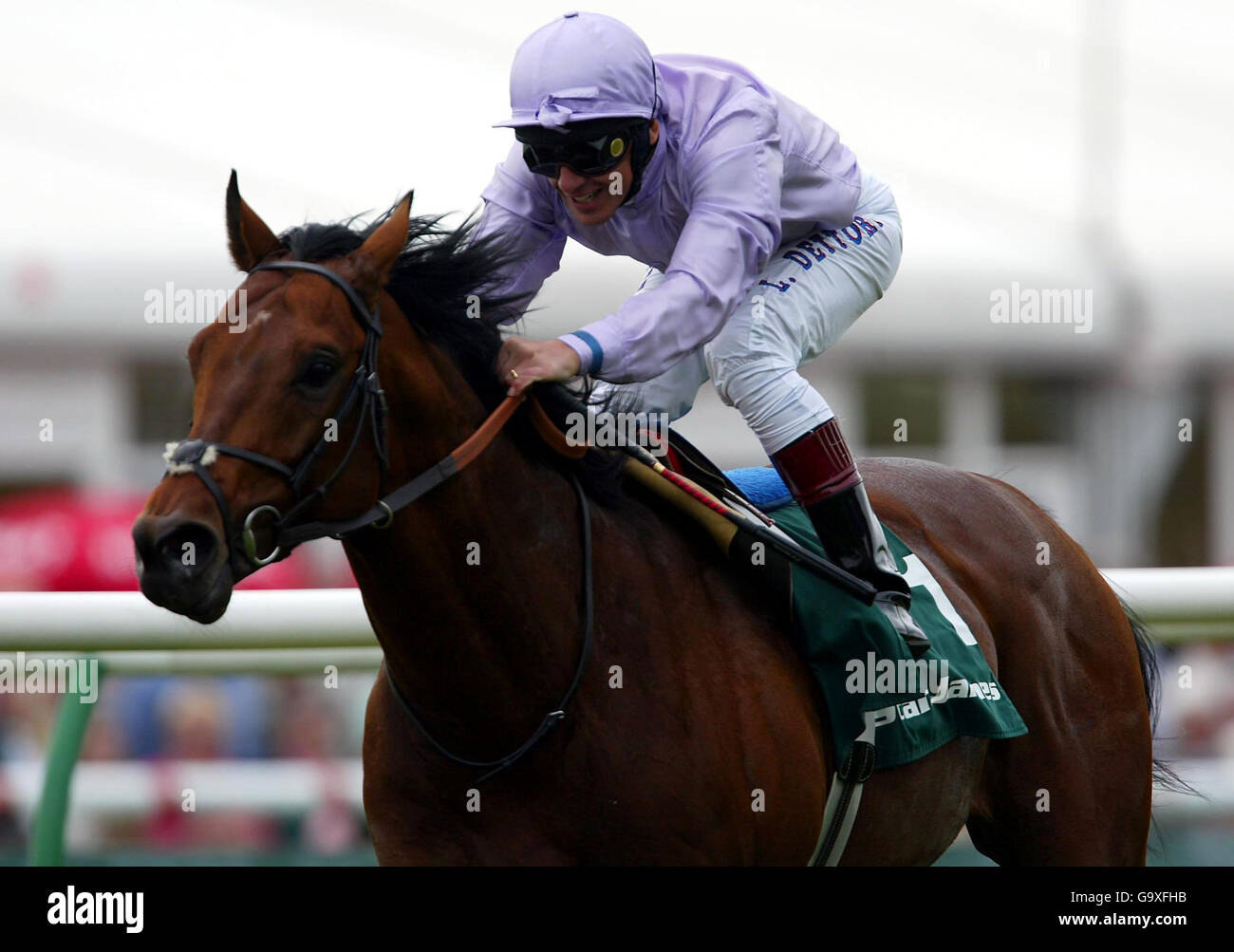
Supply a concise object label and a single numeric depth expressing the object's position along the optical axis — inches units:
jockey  210.2
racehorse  177.0
